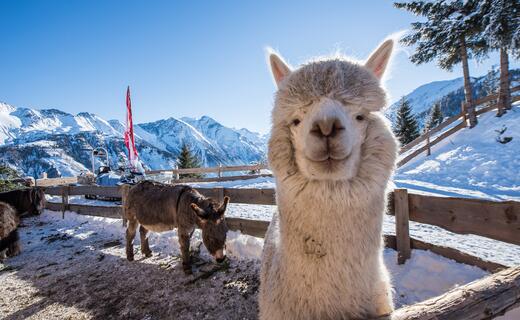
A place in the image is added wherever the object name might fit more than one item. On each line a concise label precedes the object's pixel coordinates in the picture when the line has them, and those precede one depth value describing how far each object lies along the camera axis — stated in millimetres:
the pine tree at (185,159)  26656
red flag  11734
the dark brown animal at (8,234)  5828
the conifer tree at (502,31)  12828
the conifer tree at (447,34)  14641
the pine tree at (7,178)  11648
